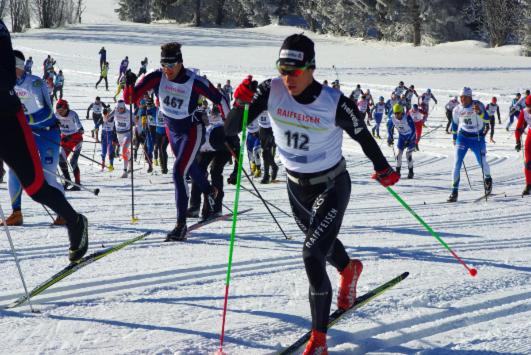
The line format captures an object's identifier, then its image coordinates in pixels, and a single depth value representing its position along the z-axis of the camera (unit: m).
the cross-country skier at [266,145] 14.86
